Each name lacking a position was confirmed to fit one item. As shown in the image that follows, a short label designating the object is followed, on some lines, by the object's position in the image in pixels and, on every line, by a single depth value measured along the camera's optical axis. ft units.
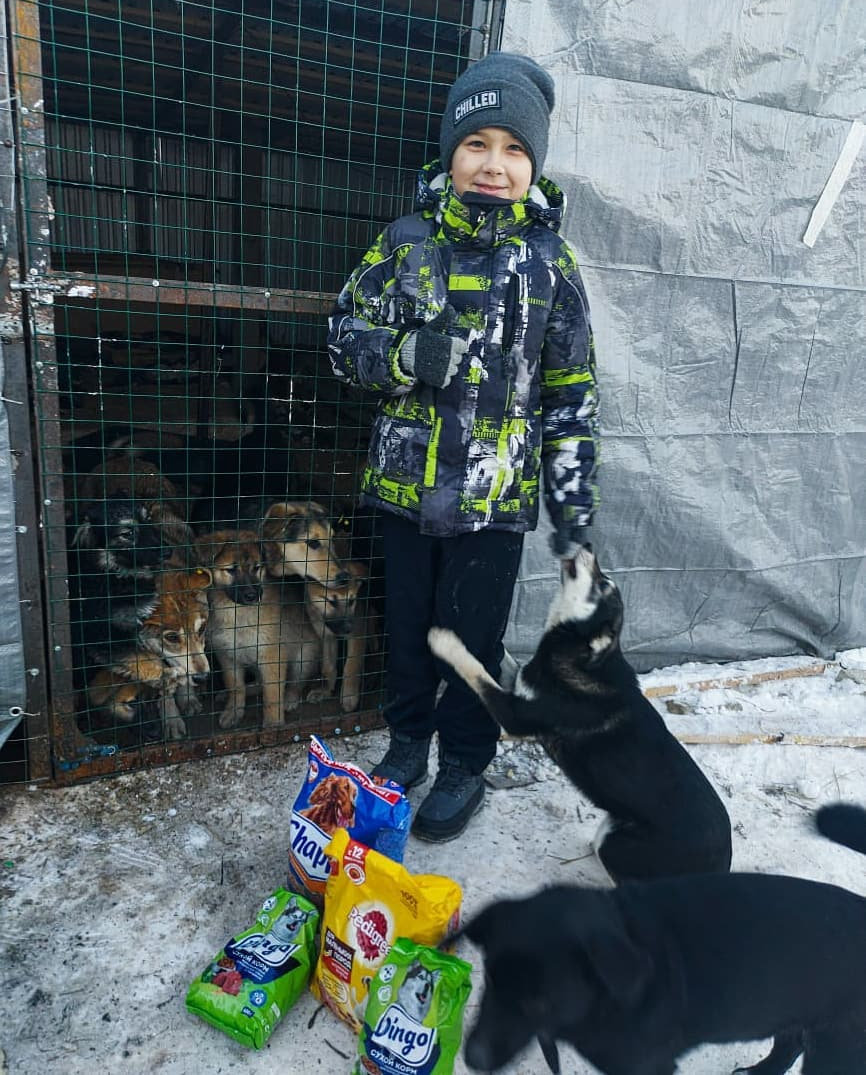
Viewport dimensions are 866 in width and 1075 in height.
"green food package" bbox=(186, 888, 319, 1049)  6.25
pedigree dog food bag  6.10
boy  7.72
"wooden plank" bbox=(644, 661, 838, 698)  12.90
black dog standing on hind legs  7.76
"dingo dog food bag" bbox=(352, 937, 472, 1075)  5.54
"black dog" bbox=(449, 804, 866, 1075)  4.95
